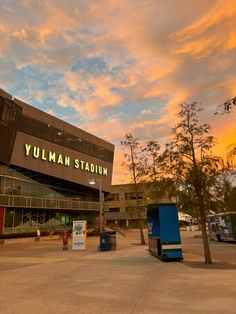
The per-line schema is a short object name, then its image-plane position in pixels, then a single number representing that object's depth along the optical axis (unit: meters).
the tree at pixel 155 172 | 12.38
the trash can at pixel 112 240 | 18.19
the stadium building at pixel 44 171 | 27.52
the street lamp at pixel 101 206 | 19.75
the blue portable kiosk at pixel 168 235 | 12.02
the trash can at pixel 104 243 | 17.80
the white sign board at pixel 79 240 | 18.77
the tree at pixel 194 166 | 11.48
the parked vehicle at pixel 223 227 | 22.31
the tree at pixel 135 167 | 22.62
